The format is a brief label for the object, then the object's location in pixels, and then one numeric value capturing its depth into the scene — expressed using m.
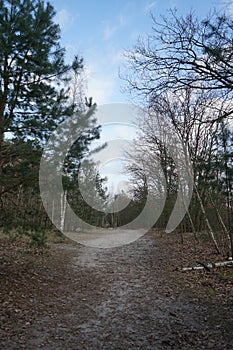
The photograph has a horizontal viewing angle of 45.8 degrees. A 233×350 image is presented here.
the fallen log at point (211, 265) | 7.77
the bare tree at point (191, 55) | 3.95
